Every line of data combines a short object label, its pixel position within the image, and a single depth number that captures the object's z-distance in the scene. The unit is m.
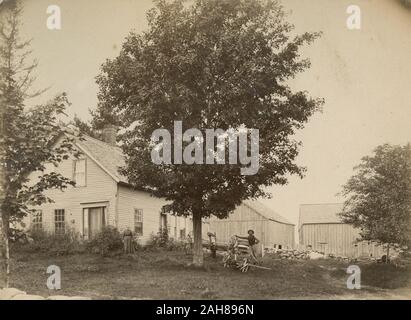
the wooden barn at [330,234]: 11.87
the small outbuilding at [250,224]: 15.00
